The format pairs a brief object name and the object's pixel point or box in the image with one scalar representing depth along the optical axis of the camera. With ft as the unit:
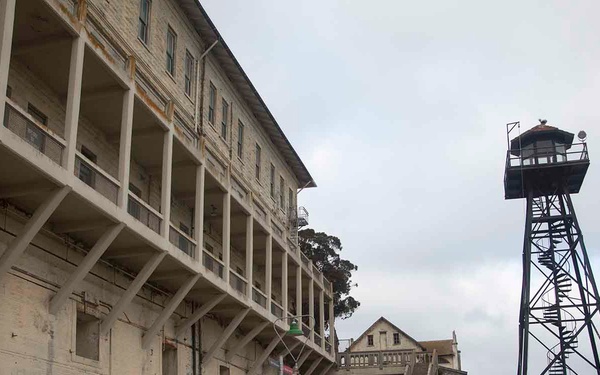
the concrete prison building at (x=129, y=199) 57.21
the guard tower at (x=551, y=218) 129.49
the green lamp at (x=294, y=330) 85.99
